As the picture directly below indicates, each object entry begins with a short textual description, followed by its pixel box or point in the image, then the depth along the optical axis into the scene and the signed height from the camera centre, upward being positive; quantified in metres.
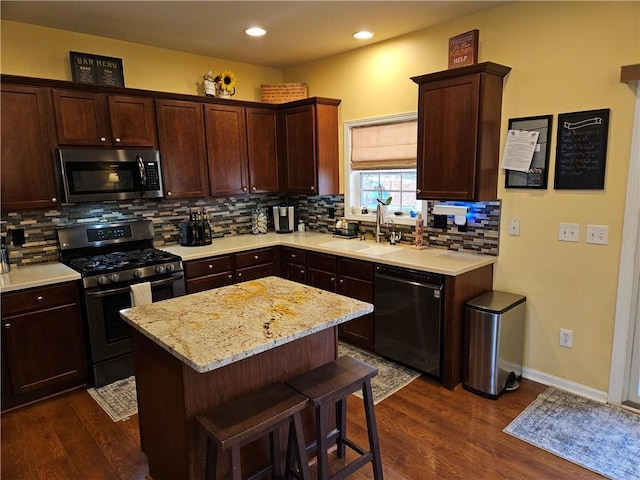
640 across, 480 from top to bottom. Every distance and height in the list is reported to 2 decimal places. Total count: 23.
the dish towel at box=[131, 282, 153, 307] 3.03 -0.81
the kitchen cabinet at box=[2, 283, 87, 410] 2.71 -1.08
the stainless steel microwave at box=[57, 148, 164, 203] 3.14 +0.09
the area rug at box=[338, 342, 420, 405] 2.90 -1.49
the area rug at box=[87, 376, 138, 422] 2.71 -1.49
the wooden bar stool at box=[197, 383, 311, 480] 1.51 -0.91
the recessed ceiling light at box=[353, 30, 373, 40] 3.43 +1.22
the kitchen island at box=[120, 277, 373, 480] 1.63 -0.73
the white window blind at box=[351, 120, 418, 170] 3.59 +0.30
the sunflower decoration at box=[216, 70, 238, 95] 4.04 +0.99
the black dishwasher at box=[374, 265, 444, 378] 2.92 -1.04
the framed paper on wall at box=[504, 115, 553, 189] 2.78 +0.15
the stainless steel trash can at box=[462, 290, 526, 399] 2.76 -1.15
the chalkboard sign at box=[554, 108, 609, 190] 2.55 +0.16
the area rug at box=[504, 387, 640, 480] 2.14 -1.49
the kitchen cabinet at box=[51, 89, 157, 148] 3.09 +0.52
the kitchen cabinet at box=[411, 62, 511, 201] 2.85 +0.34
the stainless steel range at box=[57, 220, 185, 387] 2.99 -0.72
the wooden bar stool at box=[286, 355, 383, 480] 1.73 -0.91
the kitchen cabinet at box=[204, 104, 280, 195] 3.96 +0.32
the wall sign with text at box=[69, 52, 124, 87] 3.26 +0.94
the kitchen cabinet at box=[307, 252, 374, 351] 3.39 -0.88
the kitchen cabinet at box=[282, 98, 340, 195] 4.08 +0.37
